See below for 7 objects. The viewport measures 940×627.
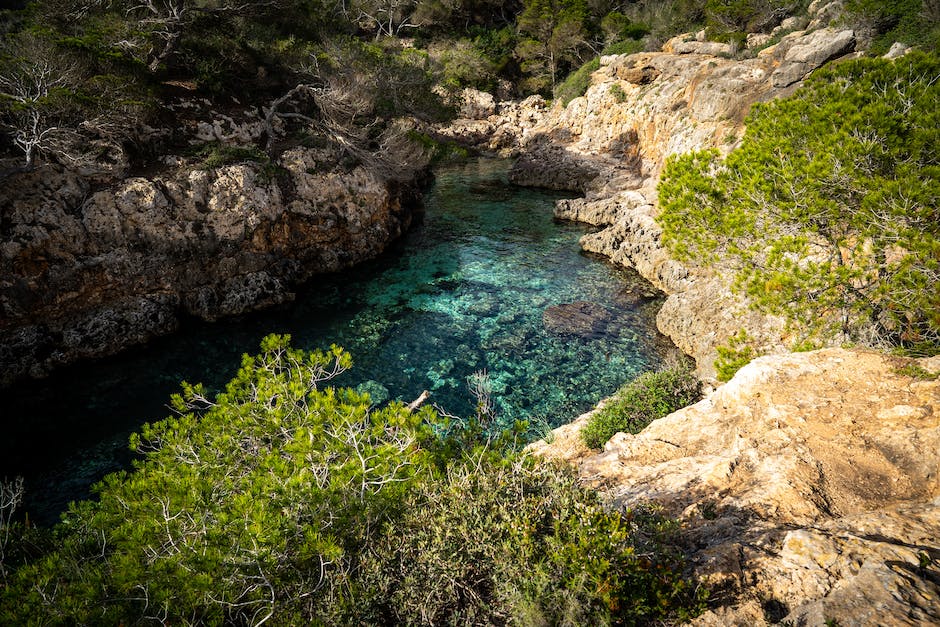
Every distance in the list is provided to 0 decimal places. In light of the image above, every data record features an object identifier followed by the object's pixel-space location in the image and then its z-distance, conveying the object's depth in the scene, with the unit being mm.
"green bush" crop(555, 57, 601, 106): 39731
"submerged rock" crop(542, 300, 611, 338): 15812
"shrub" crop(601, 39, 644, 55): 38312
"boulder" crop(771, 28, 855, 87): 19422
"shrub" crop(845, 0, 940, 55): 19125
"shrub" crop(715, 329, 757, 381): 9178
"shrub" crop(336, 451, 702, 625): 3678
